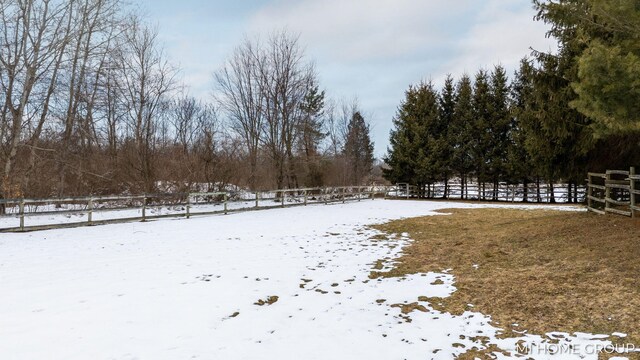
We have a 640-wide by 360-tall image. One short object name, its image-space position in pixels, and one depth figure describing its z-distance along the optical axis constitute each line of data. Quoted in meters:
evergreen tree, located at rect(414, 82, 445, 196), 32.06
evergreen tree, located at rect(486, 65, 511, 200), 29.86
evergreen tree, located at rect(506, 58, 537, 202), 27.45
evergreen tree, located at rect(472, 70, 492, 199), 30.39
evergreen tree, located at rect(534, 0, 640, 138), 5.47
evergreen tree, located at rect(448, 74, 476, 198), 31.38
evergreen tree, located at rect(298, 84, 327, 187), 29.38
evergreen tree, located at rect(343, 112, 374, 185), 42.62
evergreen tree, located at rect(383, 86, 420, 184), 33.25
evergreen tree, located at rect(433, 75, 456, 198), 32.16
